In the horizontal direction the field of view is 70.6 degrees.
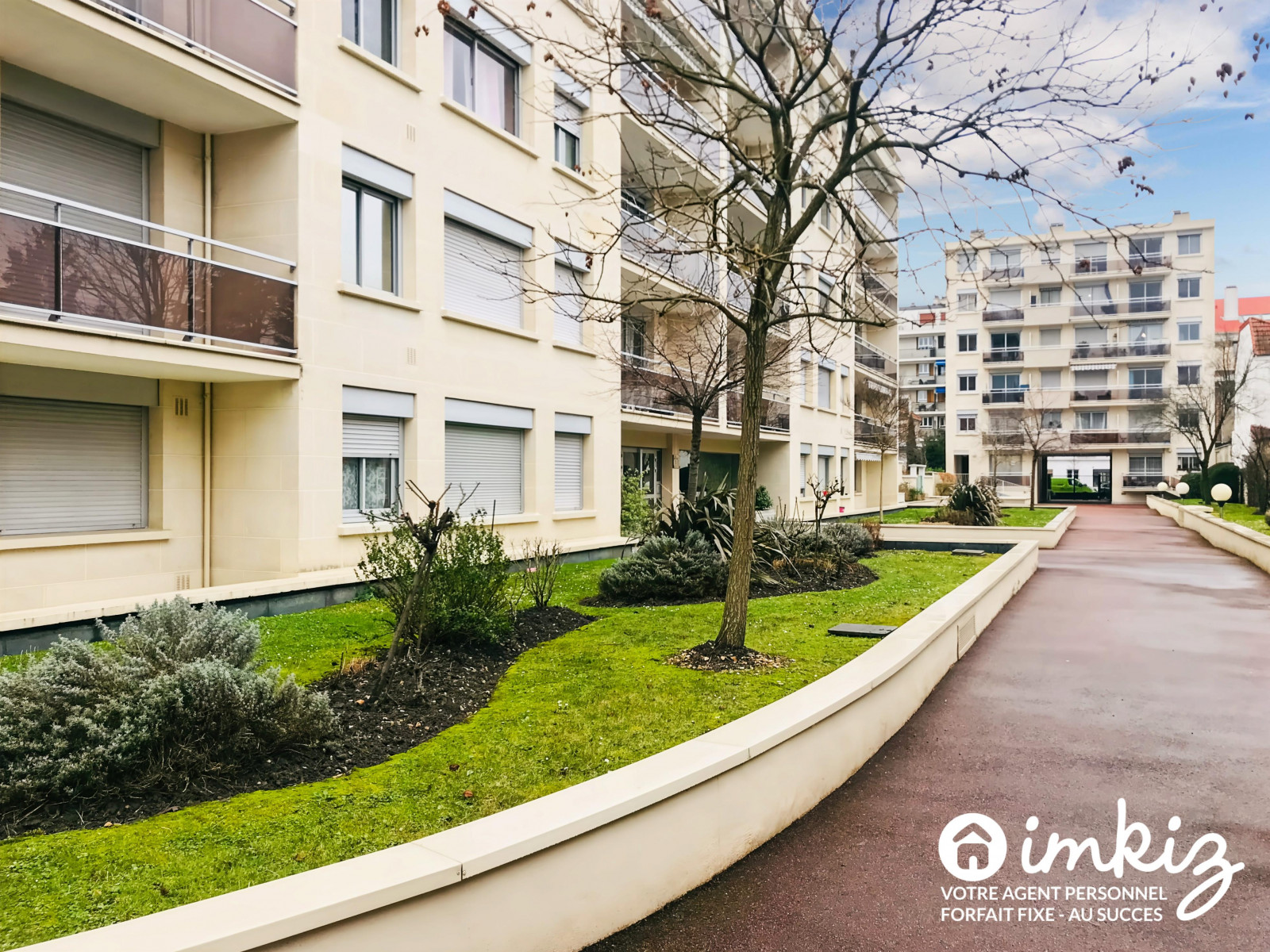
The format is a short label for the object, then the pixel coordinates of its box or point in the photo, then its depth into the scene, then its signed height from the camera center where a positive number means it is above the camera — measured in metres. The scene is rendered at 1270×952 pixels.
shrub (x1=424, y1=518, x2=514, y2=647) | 7.11 -0.96
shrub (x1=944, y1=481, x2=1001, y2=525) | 25.73 -0.95
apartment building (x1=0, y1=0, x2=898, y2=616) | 9.34 +2.34
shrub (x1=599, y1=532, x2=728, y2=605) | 10.95 -1.25
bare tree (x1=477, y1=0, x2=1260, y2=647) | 6.71 +2.78
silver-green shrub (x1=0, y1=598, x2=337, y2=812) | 4.01 -1.17
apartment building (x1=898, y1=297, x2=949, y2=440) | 86.00 +10.34
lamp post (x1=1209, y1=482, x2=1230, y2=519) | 27.05 -0.57
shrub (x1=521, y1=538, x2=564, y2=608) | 9.44 -1.12
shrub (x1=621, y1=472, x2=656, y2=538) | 19.78 -0.72
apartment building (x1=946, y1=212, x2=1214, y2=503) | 61.28 +7.54
